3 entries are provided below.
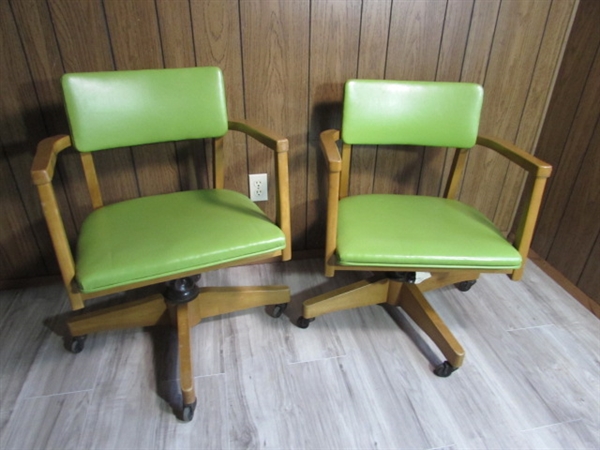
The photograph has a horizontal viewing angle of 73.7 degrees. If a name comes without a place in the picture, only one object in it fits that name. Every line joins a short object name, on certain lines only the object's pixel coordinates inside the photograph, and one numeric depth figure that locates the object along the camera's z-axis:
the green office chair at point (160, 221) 0.97
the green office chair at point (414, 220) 1.09
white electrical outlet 1.57
